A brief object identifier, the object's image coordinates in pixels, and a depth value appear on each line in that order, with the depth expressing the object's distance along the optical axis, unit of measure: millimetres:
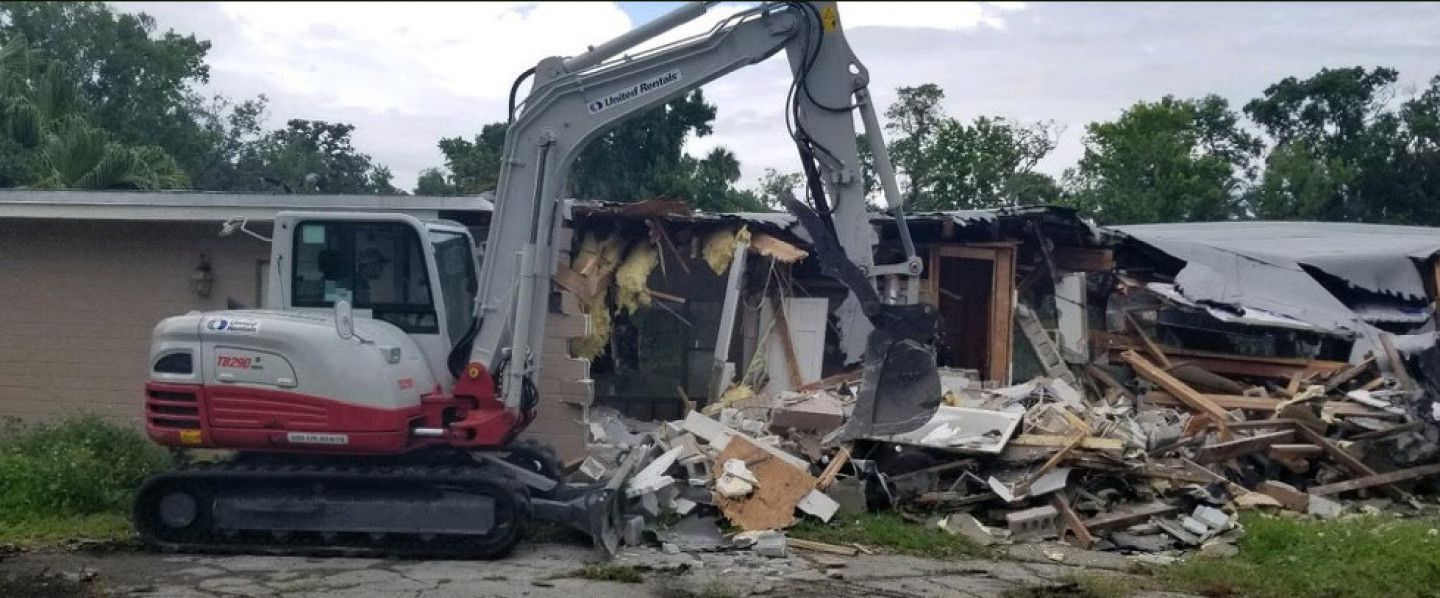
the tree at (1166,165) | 28219
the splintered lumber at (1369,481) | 13339
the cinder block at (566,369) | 13477
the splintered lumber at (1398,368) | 14500
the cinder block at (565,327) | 13523
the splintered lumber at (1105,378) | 15883
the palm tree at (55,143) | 17875
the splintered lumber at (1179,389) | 14355
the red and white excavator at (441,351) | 9812
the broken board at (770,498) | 11094
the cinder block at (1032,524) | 11391
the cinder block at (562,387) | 13383
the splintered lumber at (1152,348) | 16016
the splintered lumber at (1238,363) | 15562
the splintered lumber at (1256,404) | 14203
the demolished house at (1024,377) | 11734
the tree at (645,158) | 22719
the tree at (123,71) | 25656
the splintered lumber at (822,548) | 10492
